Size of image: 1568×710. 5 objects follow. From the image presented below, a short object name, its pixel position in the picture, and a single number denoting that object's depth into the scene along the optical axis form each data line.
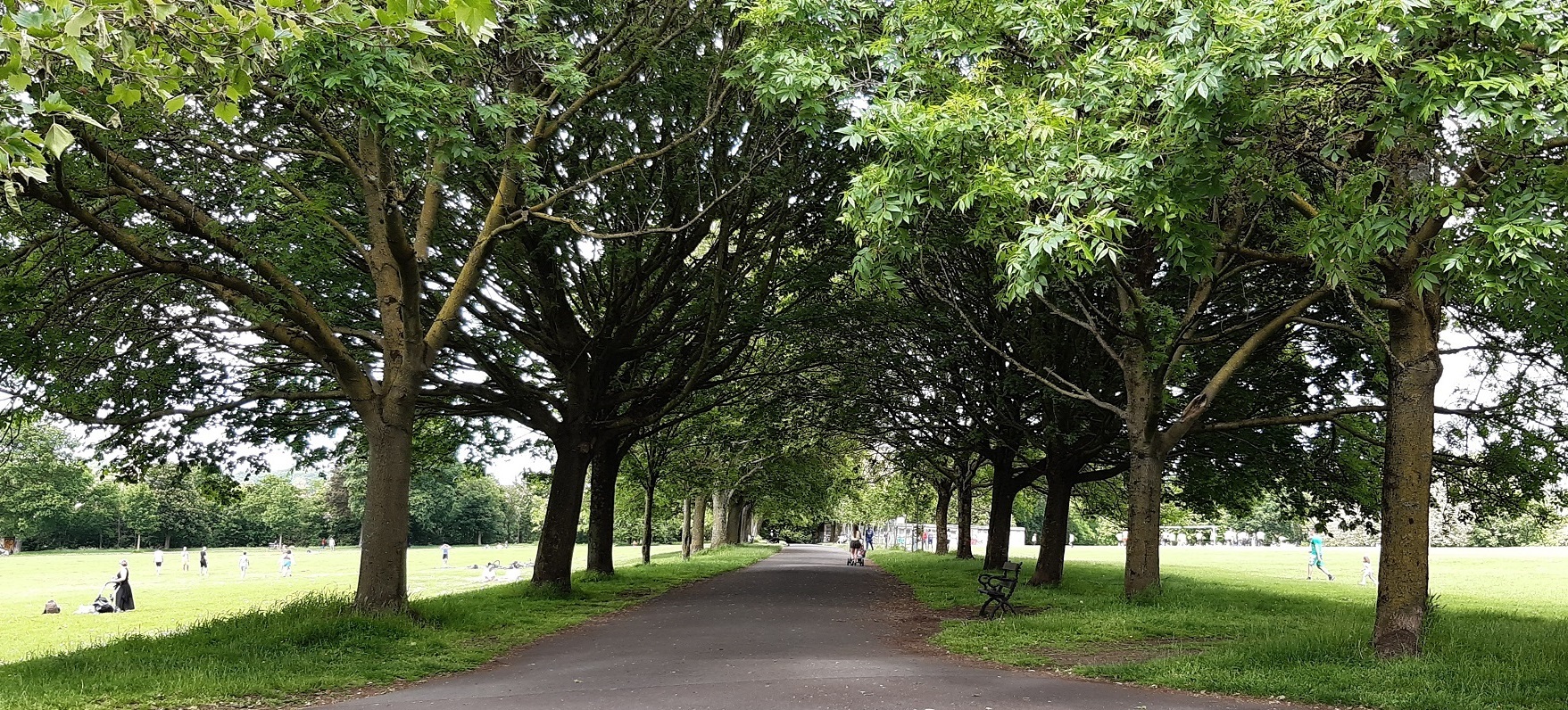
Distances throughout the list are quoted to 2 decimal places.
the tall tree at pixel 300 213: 9.17
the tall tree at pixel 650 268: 13.88
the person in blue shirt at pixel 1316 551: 33.94
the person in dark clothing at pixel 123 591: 23.62
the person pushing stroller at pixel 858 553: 38.47
